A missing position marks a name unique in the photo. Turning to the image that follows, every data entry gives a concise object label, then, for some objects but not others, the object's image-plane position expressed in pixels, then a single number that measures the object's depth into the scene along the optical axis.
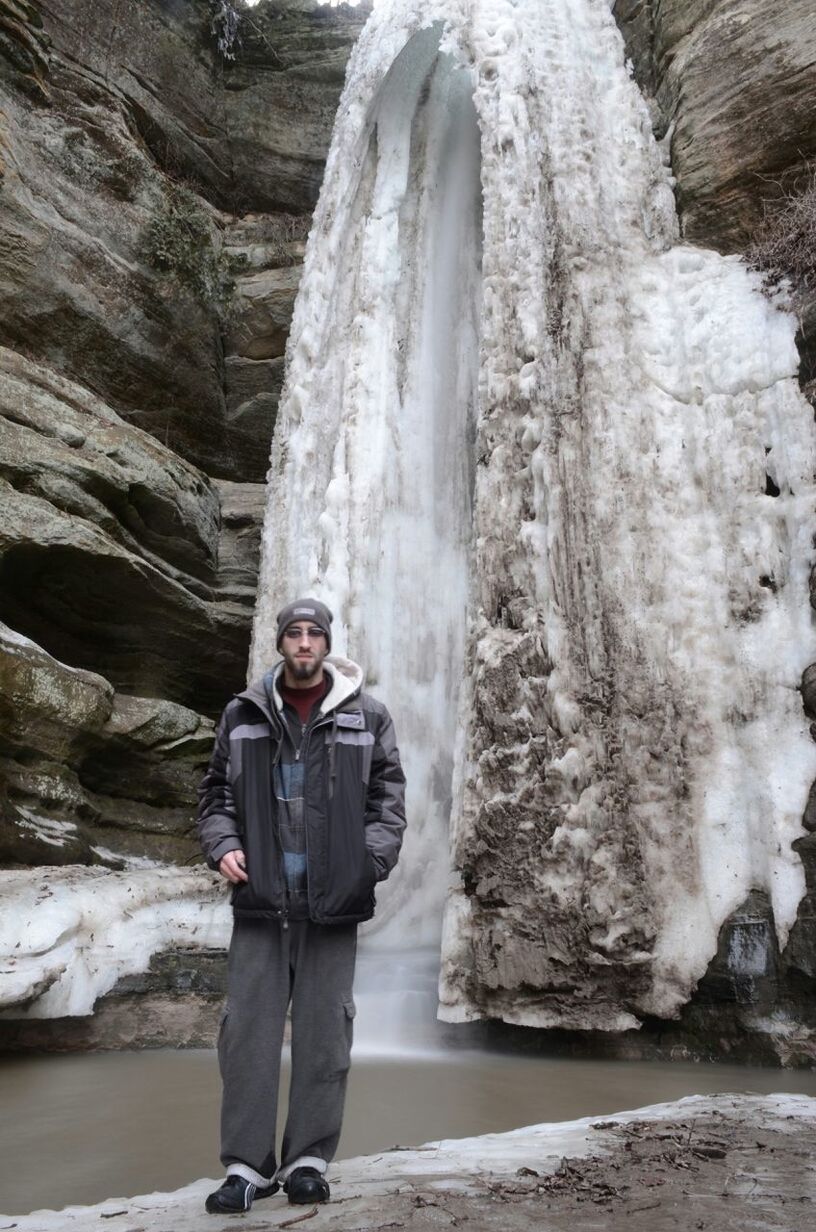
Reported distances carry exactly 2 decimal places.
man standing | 2.29
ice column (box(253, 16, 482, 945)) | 6.53
